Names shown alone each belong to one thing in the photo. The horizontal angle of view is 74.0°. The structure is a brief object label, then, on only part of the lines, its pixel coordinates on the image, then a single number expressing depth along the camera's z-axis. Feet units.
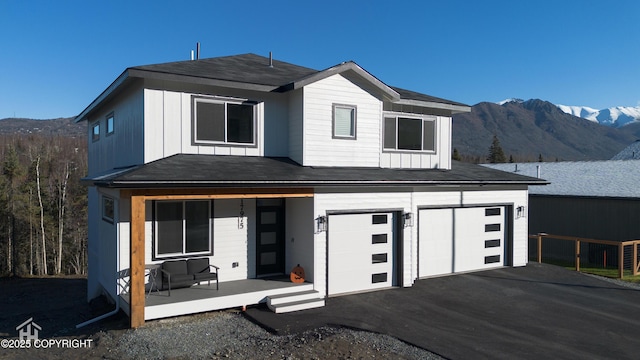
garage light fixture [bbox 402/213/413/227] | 38.83
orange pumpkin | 35.01
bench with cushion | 32.24
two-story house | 31.73
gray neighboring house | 64.49
